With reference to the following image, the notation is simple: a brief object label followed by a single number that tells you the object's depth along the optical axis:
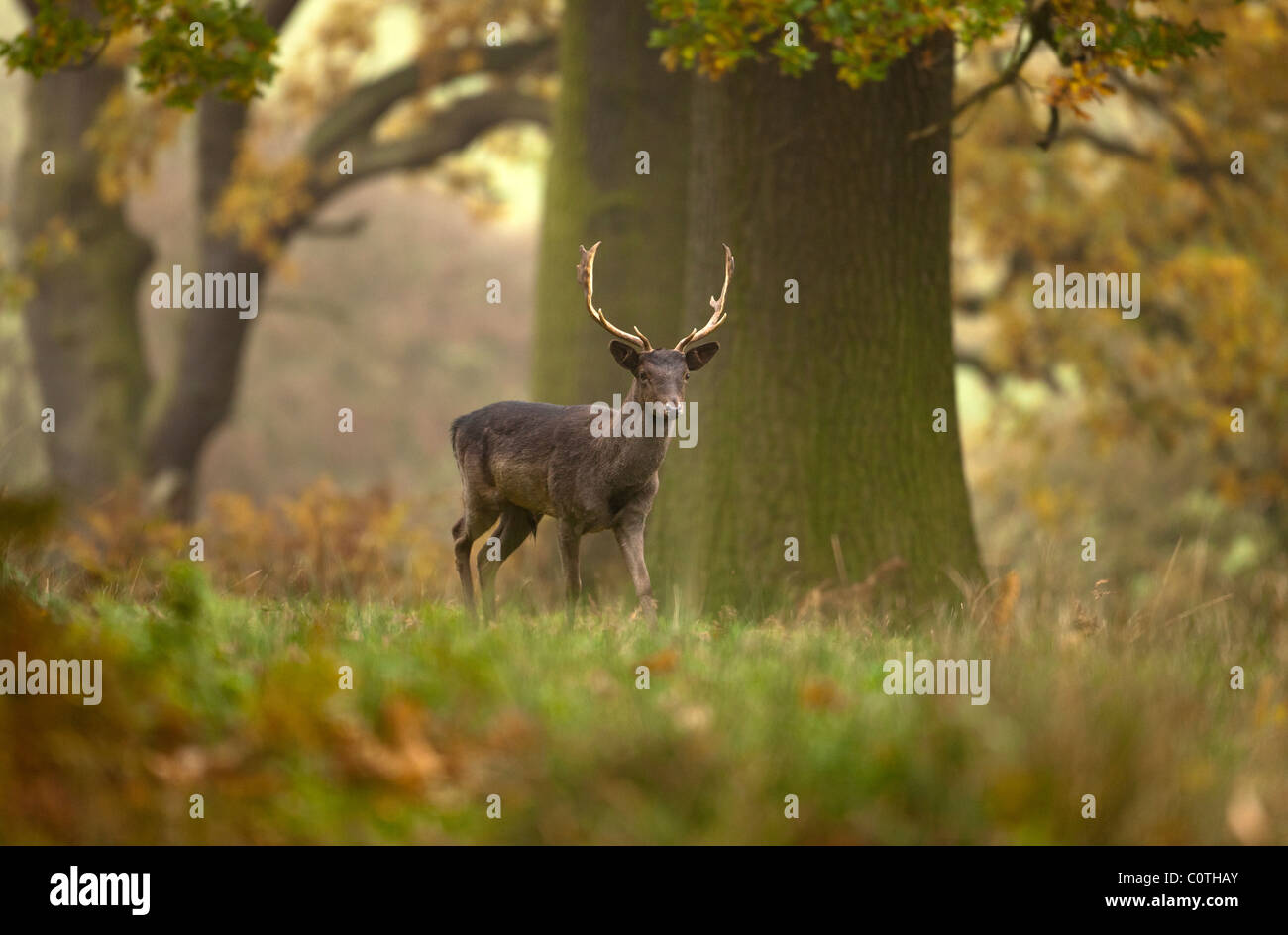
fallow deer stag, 6.59
